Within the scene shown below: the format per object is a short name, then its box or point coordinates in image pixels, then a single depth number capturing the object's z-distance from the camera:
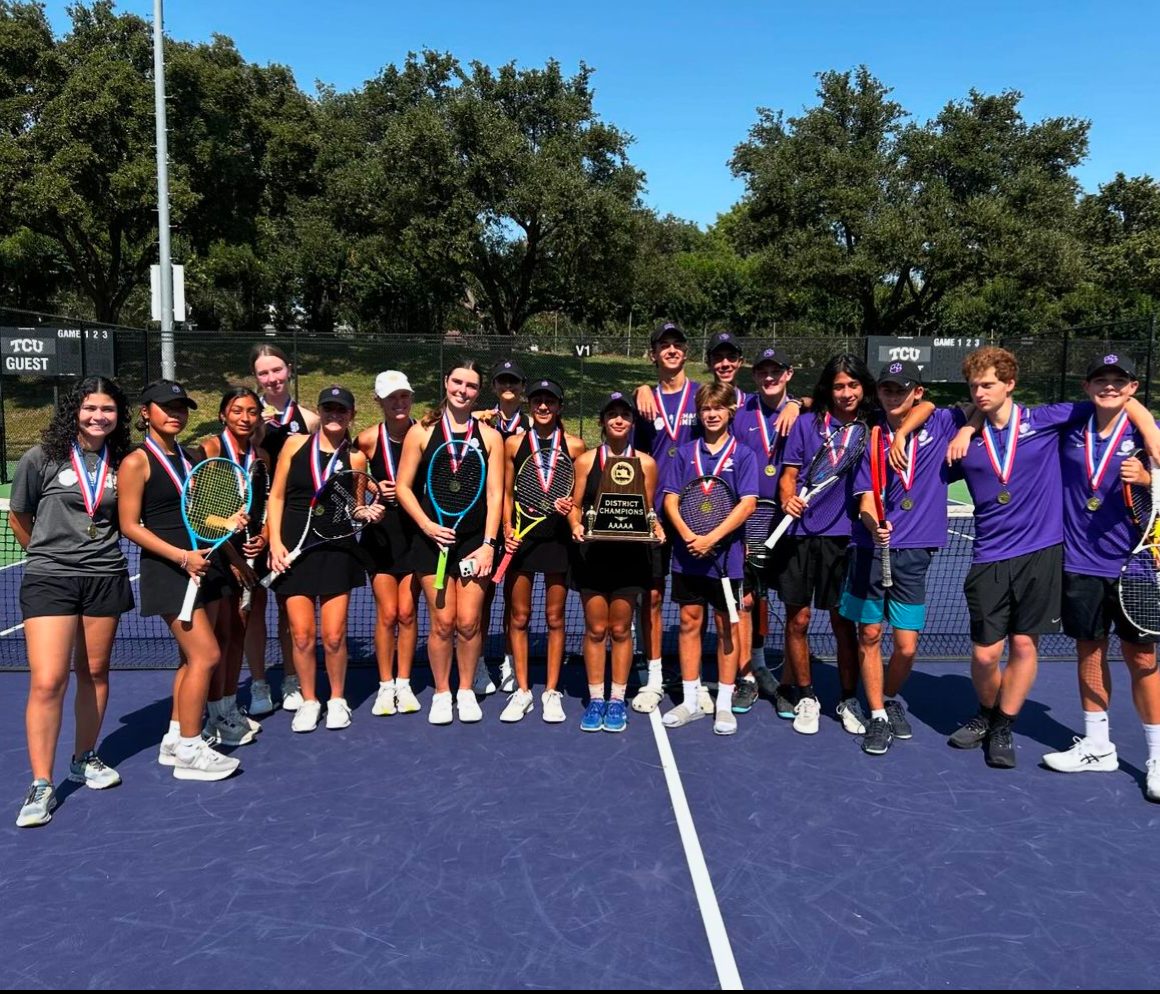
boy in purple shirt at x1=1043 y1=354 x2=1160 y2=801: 4.03
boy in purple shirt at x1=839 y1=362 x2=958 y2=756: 4.51
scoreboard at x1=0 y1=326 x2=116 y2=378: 14.48
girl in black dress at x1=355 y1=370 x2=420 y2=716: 4.84
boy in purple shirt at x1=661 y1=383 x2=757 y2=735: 4.62
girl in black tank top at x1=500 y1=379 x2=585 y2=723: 4.90
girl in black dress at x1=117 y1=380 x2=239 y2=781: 3.92
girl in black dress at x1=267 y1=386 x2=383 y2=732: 4.58
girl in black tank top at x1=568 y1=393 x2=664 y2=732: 4.75
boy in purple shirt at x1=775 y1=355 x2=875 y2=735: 4.68
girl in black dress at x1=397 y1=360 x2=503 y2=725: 4.71
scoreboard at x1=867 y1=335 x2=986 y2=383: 16.84
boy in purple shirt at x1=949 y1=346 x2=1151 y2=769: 4.26
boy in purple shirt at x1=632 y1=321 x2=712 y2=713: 4.94
